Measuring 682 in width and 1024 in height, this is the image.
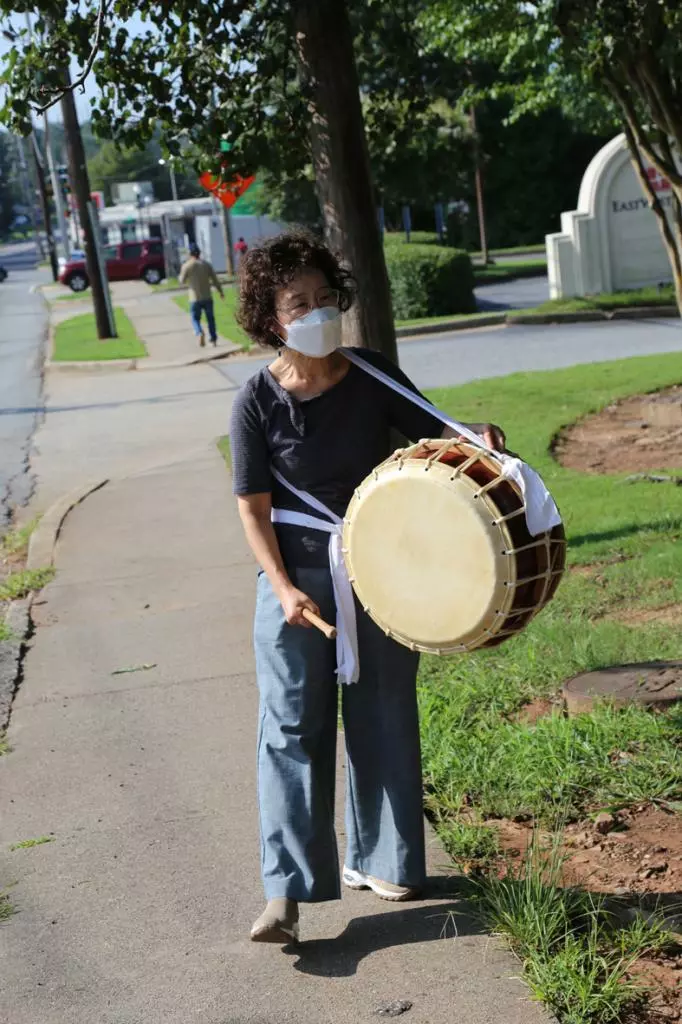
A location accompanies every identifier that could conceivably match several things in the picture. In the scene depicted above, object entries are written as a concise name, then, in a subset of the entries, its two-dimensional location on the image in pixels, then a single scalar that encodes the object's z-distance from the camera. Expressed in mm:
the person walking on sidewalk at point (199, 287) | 24203
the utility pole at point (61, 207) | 70188
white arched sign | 23750
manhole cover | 5035
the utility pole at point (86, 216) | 28219
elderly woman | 3758
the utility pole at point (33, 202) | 104125
